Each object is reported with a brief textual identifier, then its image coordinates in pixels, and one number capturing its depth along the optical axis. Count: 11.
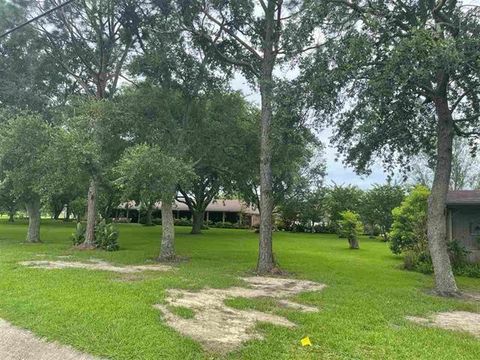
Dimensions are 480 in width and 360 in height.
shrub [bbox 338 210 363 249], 23.50
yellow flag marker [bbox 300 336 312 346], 5.33
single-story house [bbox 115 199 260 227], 50.88
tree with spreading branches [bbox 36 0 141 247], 16.58
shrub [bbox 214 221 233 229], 47.03
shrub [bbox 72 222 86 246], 18.92
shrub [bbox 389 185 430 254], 16.23
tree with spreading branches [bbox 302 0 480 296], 7.93
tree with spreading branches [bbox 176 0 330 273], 11.95
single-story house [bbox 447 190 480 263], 15.32
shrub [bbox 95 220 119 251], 17.89
